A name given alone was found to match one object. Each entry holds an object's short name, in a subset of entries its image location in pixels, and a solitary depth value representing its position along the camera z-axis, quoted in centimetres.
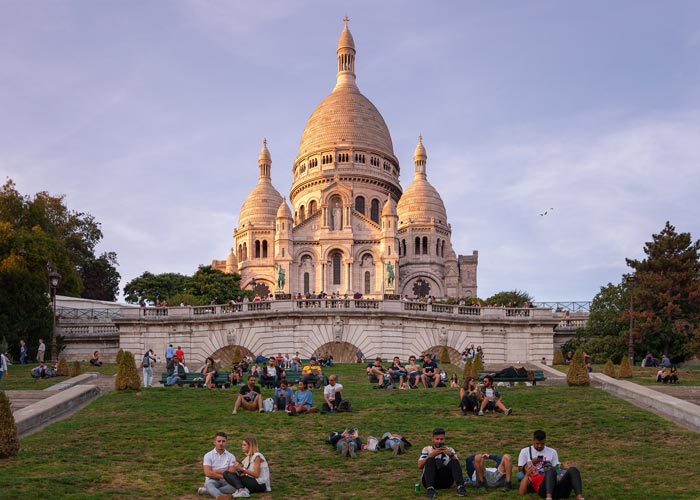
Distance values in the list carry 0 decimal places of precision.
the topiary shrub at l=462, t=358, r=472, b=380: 2709
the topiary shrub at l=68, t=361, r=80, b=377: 3172
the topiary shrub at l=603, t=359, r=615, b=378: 3010
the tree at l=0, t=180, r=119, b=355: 4419
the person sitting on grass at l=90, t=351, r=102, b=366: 3890
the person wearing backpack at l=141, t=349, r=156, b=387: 2798
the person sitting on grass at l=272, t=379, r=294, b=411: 2216
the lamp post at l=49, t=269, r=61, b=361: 3478
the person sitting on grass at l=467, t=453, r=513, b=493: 1457
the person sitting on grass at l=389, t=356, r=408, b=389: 2735
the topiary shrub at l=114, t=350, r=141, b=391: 2575
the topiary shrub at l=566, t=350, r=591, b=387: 2578
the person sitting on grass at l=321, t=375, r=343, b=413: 2189
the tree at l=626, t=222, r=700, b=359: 4122
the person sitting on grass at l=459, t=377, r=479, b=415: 2108
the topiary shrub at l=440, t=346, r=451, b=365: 3944
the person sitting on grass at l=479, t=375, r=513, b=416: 2088
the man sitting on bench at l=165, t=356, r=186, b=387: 2780
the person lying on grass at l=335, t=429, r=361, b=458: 1711
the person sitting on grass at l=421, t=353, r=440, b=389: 2772
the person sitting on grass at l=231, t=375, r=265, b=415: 2209
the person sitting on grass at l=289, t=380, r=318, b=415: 2156
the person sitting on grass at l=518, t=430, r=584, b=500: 1357
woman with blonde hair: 1442
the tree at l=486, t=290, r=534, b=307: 6925
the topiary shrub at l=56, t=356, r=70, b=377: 3161
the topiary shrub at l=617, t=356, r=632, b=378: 2972
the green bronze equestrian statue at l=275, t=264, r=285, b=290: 8536
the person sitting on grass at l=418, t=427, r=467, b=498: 1437
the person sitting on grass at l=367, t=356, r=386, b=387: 2755
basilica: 9506
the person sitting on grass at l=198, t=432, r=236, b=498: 1441
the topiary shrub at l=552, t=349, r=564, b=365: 3997
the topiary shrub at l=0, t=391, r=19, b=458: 1625
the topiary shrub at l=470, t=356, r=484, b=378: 2763
